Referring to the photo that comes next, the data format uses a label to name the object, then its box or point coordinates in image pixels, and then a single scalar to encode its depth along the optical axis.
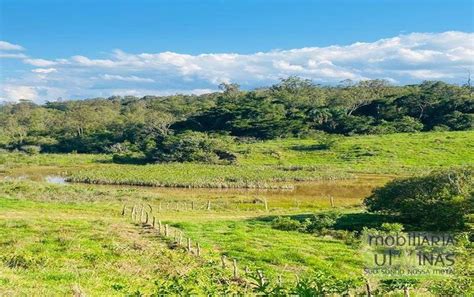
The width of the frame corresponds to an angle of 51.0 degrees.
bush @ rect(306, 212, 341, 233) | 29.30
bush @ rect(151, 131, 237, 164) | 81.50
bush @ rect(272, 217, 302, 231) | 30.09
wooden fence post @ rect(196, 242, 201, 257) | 21.31
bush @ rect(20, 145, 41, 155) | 102.46
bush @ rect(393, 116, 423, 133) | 100.01
